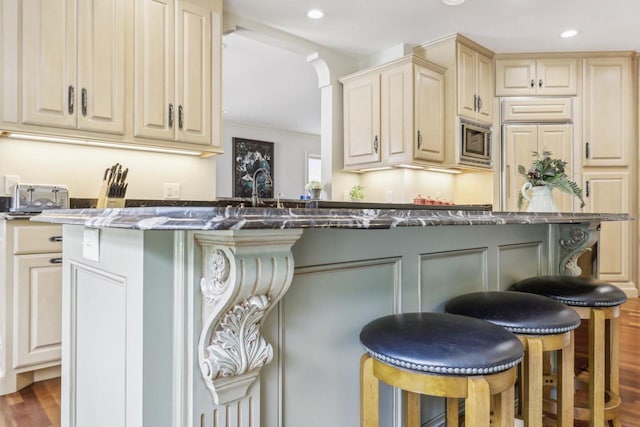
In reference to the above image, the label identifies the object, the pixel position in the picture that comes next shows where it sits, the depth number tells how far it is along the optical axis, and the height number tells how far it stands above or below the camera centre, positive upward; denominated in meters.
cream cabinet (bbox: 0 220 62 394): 2.01 -0.44
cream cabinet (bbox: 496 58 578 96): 4.41 +1.49
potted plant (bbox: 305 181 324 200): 4.20 +0.25
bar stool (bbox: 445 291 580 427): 1.10 -0.30
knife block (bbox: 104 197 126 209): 1.74 +0.05
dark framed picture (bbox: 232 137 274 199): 7.88 +0.99
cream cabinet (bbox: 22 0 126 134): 2.30 +0.88
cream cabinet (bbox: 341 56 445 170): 3.89 +0.99
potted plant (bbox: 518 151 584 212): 1.97 +0.16
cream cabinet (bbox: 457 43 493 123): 4.07 +1.33
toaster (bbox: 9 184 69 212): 2.19 +0.08
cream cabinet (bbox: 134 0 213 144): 2.70 +0.99
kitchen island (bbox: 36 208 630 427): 0.73 -0.21
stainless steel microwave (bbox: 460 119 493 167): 4.08 +0.72
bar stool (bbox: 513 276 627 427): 1.45 -0.38
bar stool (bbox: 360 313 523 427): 0.80 -0.30
